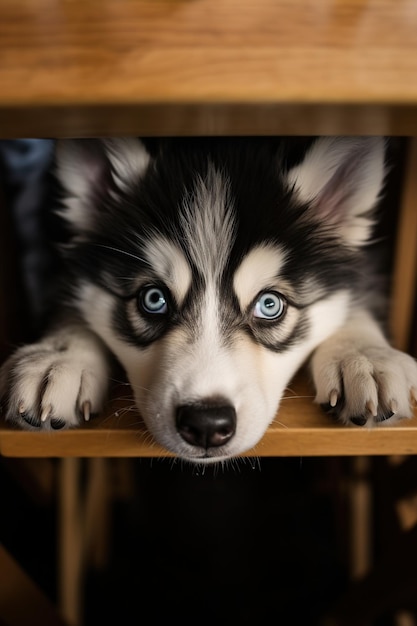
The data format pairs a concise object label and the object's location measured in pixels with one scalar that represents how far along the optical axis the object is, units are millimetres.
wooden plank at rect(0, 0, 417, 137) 368
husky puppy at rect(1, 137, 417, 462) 471
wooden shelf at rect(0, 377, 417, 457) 459
